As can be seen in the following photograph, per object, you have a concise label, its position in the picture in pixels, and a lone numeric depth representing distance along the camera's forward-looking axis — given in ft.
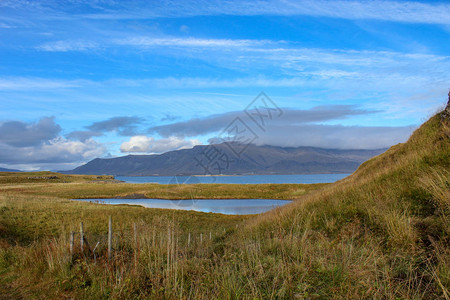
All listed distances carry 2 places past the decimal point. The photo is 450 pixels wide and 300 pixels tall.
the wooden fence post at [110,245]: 25.68
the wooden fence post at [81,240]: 26.53
